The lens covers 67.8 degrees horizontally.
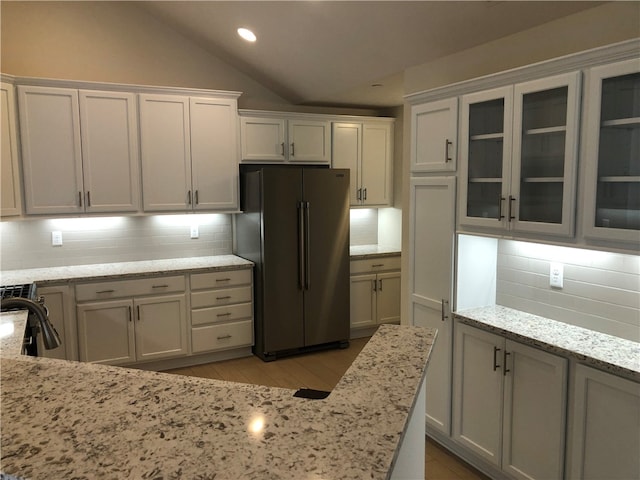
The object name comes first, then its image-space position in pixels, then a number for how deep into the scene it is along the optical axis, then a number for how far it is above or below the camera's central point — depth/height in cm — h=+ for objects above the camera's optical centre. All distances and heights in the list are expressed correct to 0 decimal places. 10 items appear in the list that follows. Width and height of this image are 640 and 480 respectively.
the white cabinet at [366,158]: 507 +45
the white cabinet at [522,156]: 216 +21
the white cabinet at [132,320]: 383 -100
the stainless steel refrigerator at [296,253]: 426 -50
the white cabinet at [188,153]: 415 +42
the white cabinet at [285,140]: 462 +60
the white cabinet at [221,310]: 424 -100
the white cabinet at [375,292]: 490 -97
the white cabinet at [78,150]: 374 +41
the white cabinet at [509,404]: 225 -106
